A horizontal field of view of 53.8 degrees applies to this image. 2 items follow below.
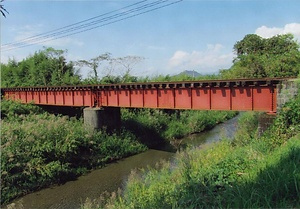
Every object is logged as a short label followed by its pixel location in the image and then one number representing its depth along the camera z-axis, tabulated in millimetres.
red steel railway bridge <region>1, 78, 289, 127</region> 14523
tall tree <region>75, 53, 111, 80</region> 41103
